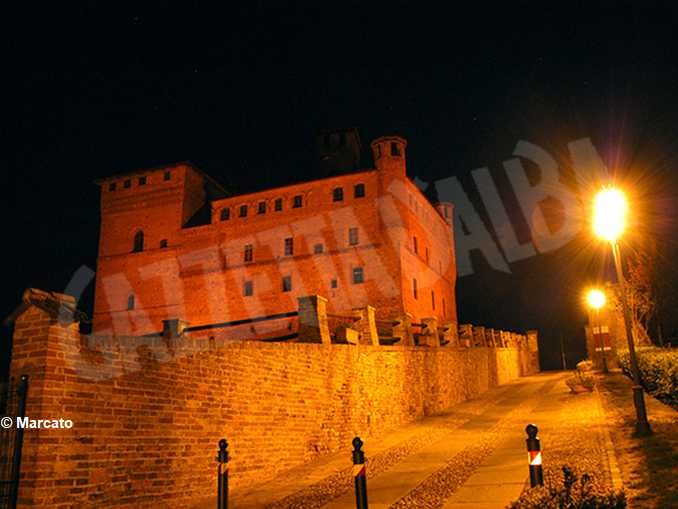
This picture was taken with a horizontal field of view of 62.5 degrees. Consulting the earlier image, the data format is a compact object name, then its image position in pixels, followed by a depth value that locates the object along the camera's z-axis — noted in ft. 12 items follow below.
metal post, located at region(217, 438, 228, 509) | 25.67
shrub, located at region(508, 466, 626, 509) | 16.33
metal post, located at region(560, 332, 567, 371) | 164.91
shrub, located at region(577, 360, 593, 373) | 87.63
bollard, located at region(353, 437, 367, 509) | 22.67
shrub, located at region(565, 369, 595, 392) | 71.36
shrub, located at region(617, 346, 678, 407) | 47.11
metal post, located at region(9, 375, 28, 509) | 22.80
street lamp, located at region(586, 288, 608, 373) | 89.56
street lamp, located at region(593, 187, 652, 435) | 39.04
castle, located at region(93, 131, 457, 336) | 137.90
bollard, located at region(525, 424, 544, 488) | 22.02
